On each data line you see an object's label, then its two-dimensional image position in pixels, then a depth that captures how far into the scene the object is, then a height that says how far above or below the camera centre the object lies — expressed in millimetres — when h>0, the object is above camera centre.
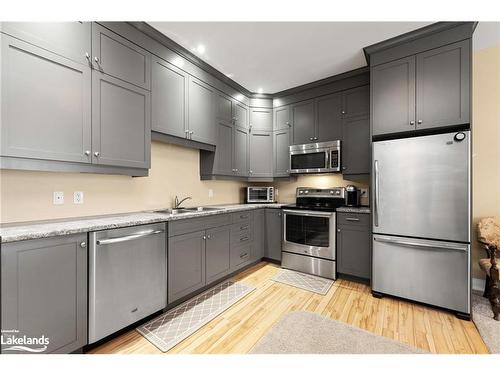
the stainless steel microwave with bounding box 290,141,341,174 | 3168 +460
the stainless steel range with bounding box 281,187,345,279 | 2930 -684
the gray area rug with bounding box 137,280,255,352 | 1753 -1235
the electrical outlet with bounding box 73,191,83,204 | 1919 -97
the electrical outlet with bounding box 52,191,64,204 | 1803 -92
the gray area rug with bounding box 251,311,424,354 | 1619 -1235
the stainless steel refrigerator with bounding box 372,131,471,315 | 2021 -324
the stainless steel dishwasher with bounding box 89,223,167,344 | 1545 -722
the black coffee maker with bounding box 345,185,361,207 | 3135 -132
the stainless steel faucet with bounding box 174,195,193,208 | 2819 -205
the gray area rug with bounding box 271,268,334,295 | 2669 -1259
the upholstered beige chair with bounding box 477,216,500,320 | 1979 -692
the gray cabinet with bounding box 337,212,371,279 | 2688 -743
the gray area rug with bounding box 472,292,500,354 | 1666 -1211
